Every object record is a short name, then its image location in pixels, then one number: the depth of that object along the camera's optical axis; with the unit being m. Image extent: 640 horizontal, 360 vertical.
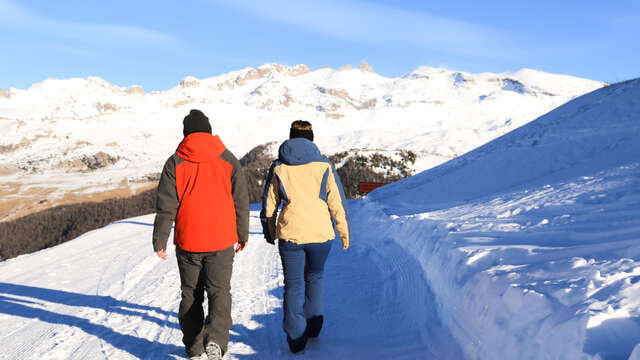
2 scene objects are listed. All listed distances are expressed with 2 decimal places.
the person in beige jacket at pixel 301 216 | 3.55
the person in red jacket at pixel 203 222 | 3.41
